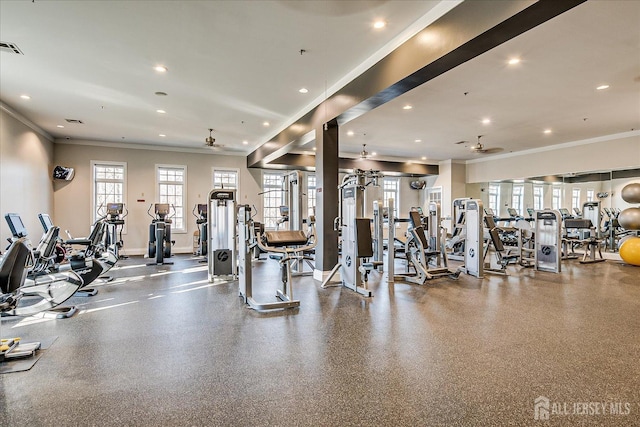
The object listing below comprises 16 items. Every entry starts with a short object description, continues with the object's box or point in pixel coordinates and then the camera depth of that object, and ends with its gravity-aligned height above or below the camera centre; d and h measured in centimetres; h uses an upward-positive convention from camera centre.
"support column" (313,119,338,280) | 557 +22
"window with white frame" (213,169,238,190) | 1056 +110
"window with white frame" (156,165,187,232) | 1005 +67
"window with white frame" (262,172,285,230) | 1134 +39
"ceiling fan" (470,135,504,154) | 774 +144
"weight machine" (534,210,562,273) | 655 -65
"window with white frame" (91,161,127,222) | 934 +81
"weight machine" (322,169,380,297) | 484 -41
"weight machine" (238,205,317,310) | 406 -46
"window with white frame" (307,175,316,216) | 1229 +87
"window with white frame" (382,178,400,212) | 1342 +88
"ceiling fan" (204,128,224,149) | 757 +162
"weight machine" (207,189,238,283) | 587 -40
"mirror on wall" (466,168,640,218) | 861 +58
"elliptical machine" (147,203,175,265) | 762 -56
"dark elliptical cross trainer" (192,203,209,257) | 838 -49
